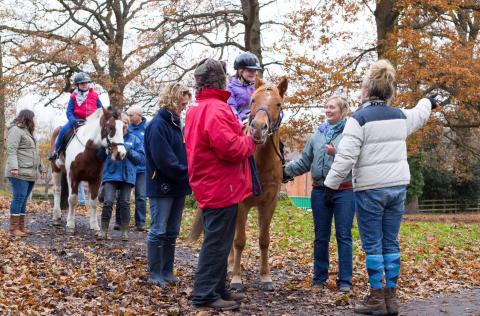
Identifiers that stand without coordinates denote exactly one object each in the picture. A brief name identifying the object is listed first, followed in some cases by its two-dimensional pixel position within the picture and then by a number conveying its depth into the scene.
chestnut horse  6.72
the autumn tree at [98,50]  25.91
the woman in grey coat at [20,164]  10.63
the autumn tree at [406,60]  19.11
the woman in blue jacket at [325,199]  7.27
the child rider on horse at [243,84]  7.55
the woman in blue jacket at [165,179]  7.09
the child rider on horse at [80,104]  11.90
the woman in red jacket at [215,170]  5.62
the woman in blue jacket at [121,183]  10.79
